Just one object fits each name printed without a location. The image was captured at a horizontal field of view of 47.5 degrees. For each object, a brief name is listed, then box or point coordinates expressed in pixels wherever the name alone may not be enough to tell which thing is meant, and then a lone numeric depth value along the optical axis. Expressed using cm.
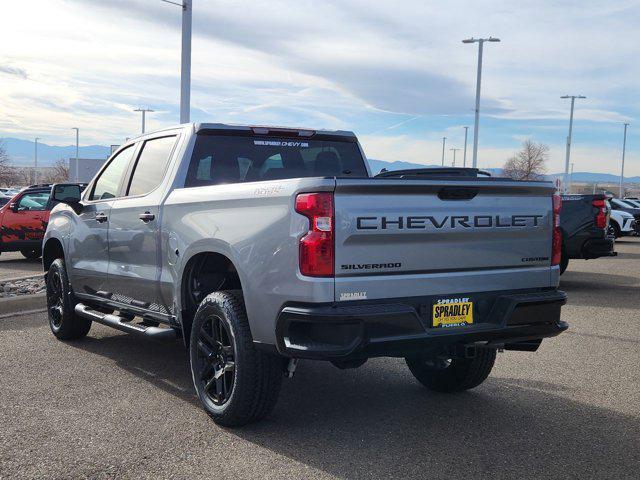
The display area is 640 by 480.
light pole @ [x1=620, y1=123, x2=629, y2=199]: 8761
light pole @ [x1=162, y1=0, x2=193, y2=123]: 1497
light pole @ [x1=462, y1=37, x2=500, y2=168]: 3662
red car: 1588
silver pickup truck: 409
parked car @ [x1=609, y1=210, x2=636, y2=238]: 2639
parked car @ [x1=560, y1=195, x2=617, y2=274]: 1241
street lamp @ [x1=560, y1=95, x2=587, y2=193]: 5934
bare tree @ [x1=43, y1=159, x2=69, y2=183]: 10681
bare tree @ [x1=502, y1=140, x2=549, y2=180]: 7600
